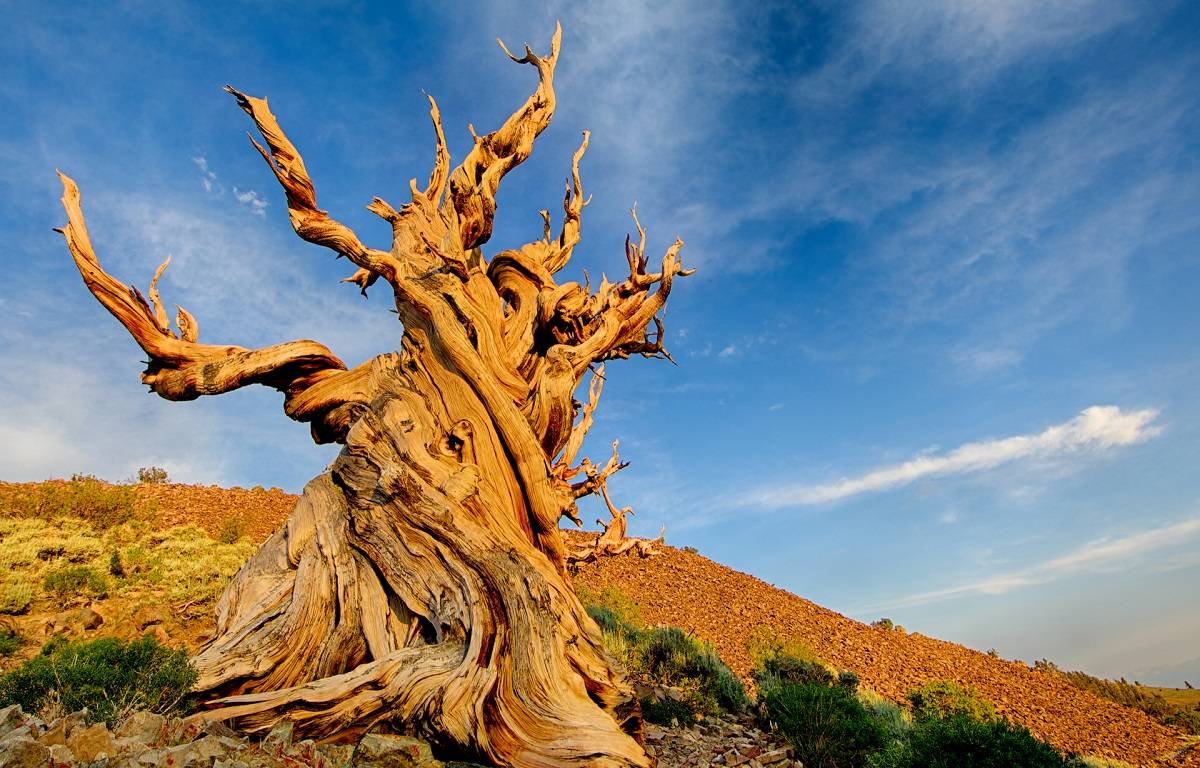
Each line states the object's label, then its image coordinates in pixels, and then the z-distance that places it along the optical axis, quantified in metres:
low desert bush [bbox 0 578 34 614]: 11.03
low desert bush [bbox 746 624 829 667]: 14.58
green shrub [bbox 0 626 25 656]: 9.66
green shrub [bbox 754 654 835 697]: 12.46
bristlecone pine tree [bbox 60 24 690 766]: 5.00
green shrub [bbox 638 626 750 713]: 10.72
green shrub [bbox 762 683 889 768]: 8.16
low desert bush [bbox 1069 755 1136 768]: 11.61
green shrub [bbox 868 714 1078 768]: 5.69
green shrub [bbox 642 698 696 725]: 8.87
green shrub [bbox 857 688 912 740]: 10.02
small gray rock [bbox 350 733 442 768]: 4.28
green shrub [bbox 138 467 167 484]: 19.76
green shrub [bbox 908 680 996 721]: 12.88
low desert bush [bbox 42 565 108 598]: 11.83
